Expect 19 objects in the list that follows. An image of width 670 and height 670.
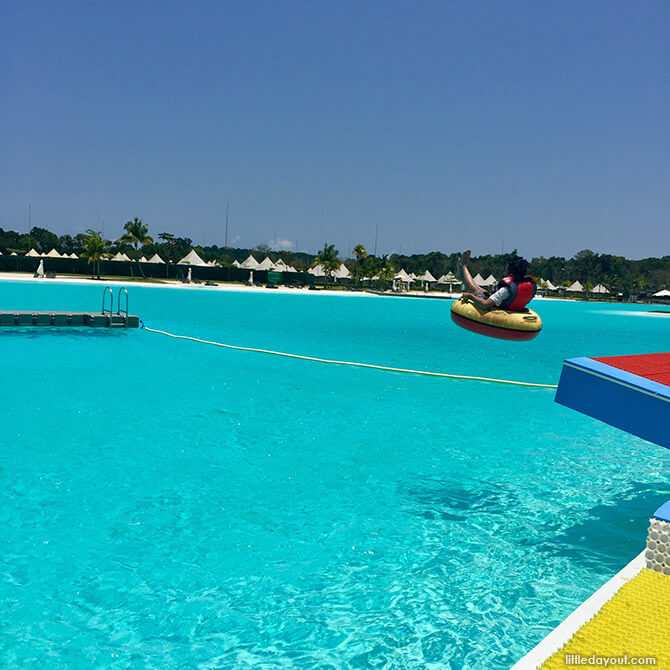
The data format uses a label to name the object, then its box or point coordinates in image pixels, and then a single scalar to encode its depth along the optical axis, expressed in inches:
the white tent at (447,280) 4630.9
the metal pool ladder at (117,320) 1059.9
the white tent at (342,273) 4170.8
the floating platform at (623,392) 204.5
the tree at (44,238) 5679.1
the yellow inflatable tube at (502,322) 230.5
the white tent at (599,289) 5866.1
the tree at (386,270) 4357.8
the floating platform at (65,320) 975.6
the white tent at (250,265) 3904.5
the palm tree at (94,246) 2952.8
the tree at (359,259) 4249.5
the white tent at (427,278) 4822.8
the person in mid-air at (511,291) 229.0
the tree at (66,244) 5575.8
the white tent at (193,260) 3486.7
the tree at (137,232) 3494.1
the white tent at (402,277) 4593.5
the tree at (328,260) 4045.3
